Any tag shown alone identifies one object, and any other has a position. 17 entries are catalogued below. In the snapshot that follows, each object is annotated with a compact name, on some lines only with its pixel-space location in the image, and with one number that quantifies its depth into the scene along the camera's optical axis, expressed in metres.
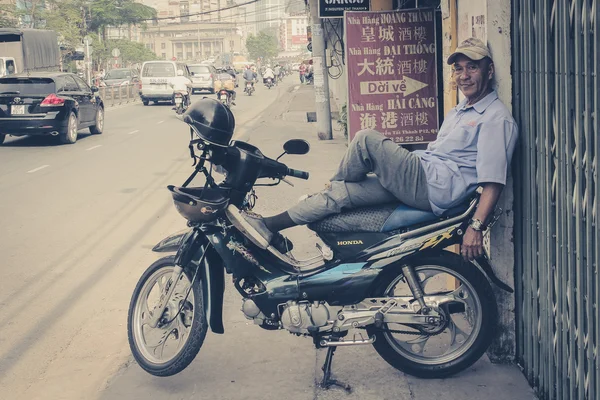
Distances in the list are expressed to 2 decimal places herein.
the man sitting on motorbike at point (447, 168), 4.30
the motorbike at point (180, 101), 27.28
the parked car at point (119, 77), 46.53
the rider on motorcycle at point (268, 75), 54.44
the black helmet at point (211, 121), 4.46
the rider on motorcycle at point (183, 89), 28.28
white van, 34.25
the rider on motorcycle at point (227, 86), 28.94
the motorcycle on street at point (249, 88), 43.94
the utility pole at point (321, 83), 17.77
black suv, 17.83
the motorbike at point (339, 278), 4.48
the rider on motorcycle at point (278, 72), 74.41
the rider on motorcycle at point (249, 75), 42.91
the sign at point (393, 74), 9.10
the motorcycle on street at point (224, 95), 29.10
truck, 28.97
